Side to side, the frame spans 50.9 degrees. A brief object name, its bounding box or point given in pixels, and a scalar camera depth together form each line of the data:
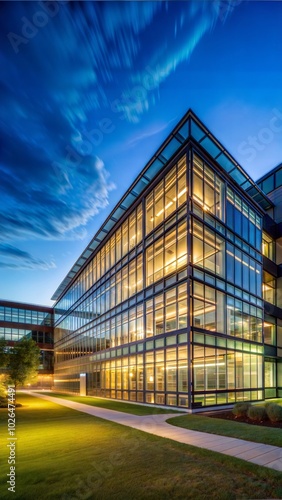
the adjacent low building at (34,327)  61.72
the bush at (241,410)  14.16
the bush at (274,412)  12.29
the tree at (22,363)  26.15
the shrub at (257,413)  12.98
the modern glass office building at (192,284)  19.47
